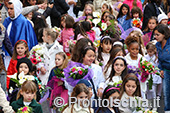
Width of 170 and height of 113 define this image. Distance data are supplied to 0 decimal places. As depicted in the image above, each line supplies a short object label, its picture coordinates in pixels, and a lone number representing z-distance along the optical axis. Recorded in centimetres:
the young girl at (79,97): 918
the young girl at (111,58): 1151
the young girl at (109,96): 942
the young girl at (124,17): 1672
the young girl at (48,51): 1309
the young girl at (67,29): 1495
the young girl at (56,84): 1101
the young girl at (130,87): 1012
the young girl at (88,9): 1703
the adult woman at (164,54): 1172
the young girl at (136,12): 1690
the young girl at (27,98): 957
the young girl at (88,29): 1420
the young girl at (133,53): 1219
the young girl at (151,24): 1565
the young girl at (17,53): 1169
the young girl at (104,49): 1282
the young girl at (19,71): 1048
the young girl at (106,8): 1805
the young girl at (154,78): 1285
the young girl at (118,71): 1095
